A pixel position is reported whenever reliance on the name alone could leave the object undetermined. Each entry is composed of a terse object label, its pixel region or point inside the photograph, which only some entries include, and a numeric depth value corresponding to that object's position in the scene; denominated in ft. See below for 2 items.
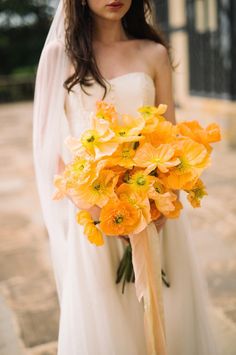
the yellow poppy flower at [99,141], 4.31
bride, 5.44
